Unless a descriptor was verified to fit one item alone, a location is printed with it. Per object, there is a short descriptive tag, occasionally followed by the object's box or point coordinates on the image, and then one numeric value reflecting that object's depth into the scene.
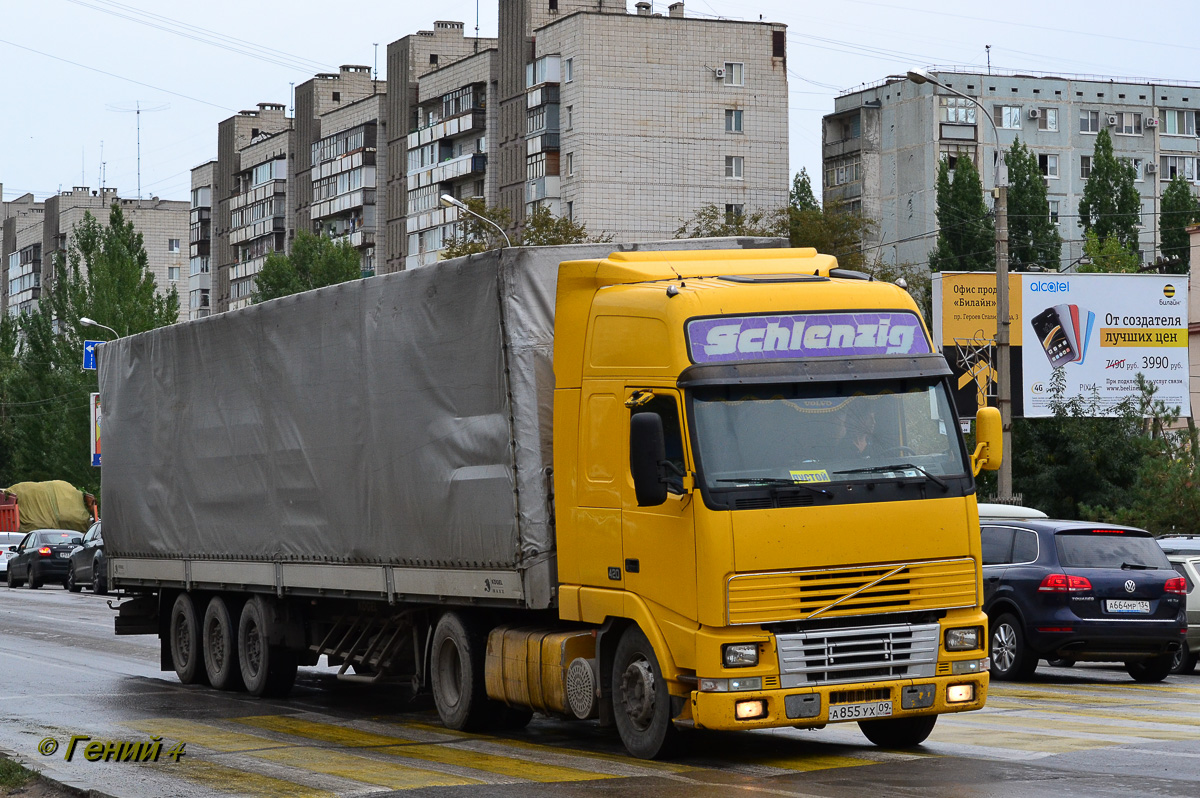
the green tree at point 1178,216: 86.00
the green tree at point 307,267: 81.00
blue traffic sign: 58.94
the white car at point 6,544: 53.49
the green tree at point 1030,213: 81.50
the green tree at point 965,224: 80.06
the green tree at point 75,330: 73.56
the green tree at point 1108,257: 77.31
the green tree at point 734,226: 55.34
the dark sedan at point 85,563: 44.53
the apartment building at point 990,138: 90.38
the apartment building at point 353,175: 88.19
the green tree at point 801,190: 83.38
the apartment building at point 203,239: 107.88
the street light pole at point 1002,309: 28.50
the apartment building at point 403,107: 85.50
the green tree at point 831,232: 56.09
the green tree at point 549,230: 53.41
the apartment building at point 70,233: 126.06
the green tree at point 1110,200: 84.50
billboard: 37.81
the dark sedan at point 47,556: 49.12
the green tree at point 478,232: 54.00
